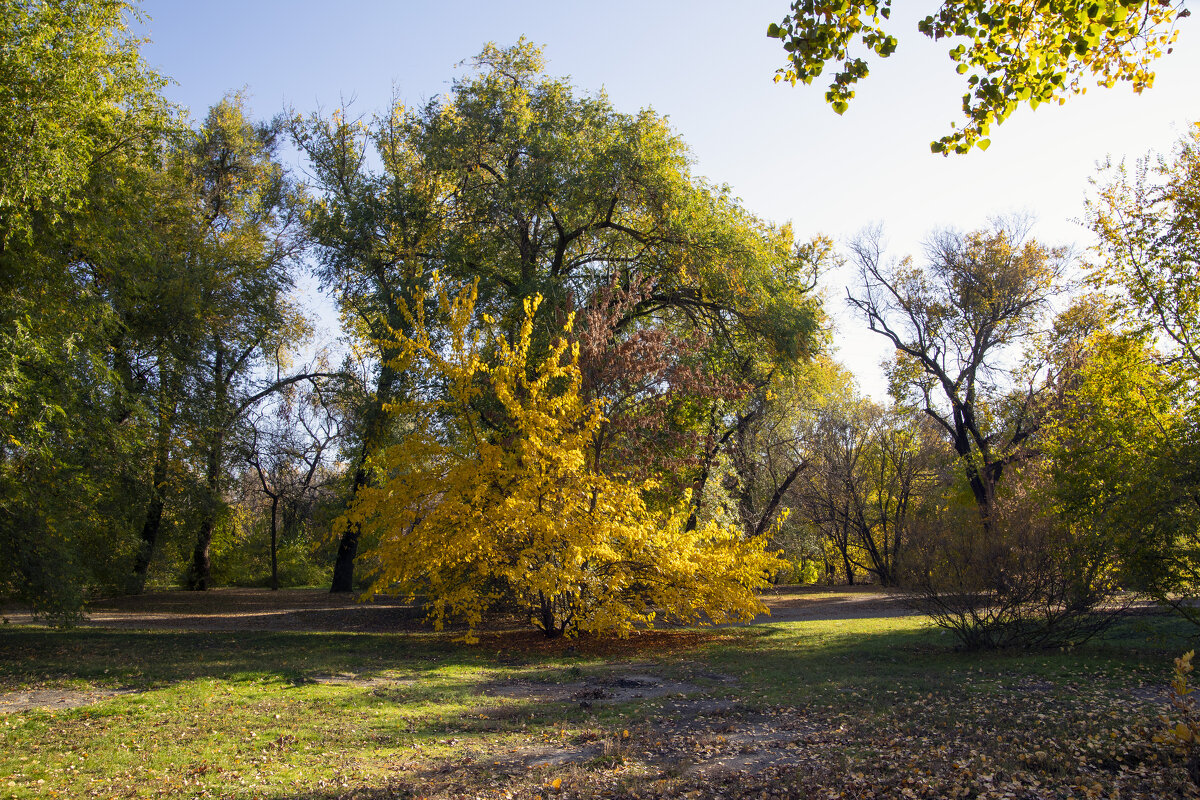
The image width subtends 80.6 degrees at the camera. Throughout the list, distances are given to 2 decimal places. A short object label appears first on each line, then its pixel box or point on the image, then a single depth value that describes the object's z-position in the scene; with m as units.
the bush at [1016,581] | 9.90
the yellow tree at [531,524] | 11.36
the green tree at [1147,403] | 9.76
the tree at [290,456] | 22.45
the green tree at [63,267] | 10.15
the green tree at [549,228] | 16.16
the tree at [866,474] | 27.62
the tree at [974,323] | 24.45
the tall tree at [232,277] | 17.14
